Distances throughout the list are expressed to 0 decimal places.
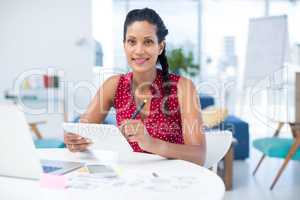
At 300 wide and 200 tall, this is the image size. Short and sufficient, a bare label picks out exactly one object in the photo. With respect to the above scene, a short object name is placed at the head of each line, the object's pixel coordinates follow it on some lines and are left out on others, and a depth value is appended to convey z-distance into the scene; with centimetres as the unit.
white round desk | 96
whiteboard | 502
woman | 155
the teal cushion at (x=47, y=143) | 307
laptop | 97
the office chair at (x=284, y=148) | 311
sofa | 425
